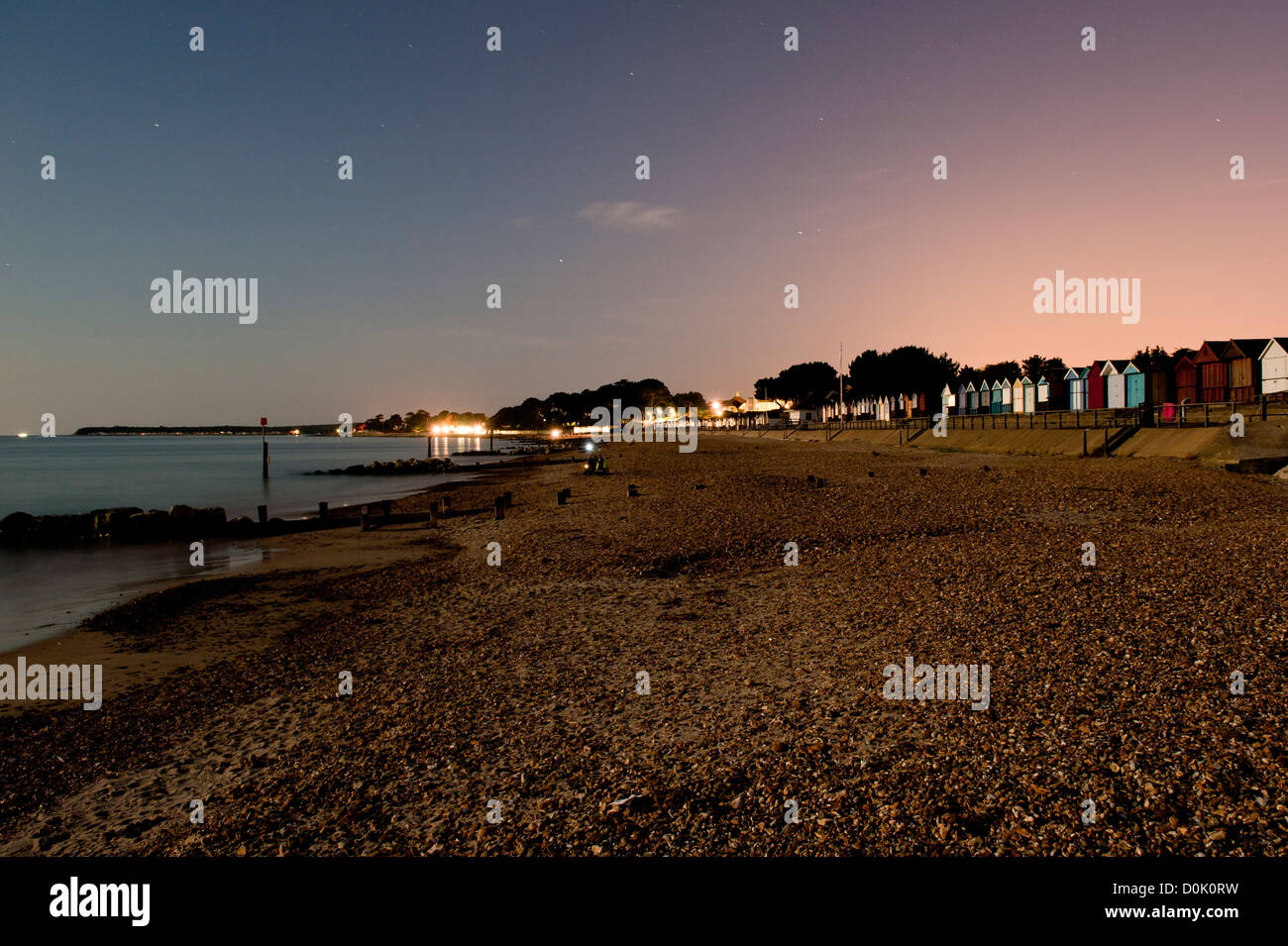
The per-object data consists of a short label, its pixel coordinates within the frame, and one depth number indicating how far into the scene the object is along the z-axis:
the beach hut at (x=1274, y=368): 43.84
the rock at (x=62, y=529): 25.81
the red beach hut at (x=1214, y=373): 50.22
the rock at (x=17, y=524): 26.27
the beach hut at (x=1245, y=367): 47.12
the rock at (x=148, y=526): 25.09
